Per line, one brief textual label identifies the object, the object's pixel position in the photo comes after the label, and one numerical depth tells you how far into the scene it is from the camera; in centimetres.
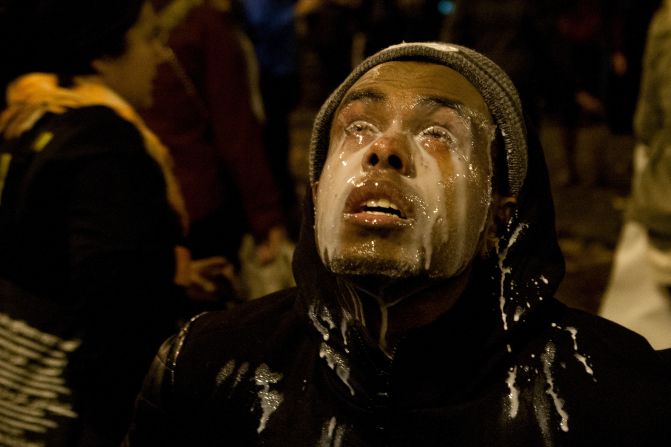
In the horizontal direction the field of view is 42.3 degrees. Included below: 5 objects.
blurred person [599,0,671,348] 281
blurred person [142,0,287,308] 357
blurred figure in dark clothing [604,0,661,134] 727
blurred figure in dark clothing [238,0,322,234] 557
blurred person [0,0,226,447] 227
